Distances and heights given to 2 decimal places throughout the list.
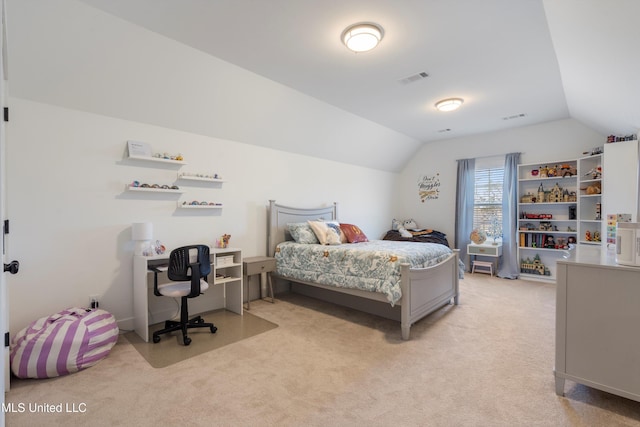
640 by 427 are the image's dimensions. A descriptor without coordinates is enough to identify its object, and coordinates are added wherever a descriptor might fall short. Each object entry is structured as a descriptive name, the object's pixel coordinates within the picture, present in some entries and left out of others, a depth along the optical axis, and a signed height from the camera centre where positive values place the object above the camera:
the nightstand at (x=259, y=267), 3.88 -0.74
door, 1.25 -0.48
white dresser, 1.81 -0.70
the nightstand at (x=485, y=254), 5.61 -0.75
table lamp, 3.07 -0.23
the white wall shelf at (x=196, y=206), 3.58 +0.05
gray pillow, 4.31 -0.31
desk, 2.98 -0.95
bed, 2.98 -0.82
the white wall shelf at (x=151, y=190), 3.15 +0.22
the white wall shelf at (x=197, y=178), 3.56 +0.40
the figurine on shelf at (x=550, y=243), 5.27 -0.51
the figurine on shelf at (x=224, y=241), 3.85 -0.39
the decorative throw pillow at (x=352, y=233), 4.54 -0.32
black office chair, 2.83 -0.64
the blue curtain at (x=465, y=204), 6.21 +0.20
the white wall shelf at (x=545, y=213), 5.16 -0.02
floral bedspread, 3.08 -0.58
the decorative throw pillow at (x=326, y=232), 4.25 -0.29
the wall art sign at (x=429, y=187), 6.74 +0.60
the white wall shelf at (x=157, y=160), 3.19 +0.56
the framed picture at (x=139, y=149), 3.14 +0.65
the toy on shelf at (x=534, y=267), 5.43 -0.95
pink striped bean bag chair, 2.21 -1.05
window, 5.94 +0.28
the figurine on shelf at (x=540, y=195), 5.35 +0.35
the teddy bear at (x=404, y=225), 6.79 -0.27
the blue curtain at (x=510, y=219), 5.57 -0.09
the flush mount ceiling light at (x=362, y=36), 2.55 +1.53
